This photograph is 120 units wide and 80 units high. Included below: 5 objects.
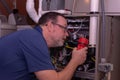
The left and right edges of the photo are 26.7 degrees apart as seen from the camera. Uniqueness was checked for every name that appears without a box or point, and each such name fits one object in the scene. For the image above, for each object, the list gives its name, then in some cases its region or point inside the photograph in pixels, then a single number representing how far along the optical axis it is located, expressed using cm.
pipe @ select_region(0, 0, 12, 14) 219
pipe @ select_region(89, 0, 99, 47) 157
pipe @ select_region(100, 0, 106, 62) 161
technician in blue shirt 124
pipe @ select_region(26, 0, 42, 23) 203
